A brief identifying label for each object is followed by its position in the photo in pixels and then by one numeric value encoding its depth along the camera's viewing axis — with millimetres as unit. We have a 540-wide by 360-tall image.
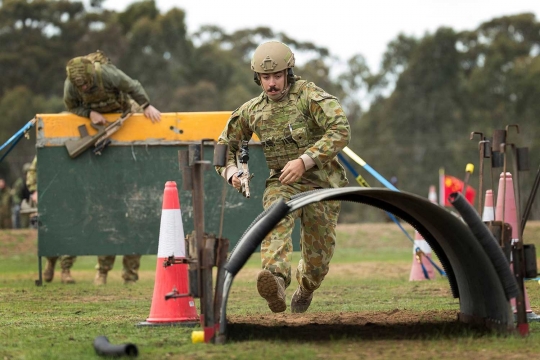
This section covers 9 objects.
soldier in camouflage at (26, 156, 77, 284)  31578
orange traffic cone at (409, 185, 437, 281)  28859
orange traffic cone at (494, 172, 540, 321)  18286
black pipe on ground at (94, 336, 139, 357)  12500
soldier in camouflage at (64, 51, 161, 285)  28953
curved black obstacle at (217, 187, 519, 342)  13570
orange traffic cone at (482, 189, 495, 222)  18812
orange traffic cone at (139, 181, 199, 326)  16250
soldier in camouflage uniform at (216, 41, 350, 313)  16594
